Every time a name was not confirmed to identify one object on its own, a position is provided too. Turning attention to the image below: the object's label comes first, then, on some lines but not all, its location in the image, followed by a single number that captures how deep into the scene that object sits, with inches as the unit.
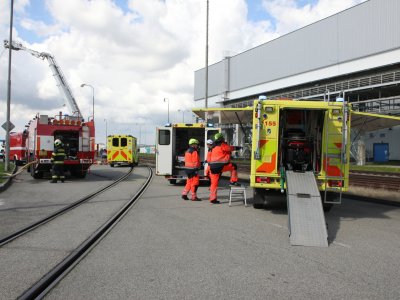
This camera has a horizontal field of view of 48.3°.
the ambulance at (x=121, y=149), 1374.3
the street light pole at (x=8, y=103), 965.7
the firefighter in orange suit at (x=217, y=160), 480.1
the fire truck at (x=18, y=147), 1062.5
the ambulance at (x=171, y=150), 707.4
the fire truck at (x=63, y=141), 774.5
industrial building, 1529.3
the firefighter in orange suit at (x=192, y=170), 513.3
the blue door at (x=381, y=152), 1723.3
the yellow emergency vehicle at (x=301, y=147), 390.9
